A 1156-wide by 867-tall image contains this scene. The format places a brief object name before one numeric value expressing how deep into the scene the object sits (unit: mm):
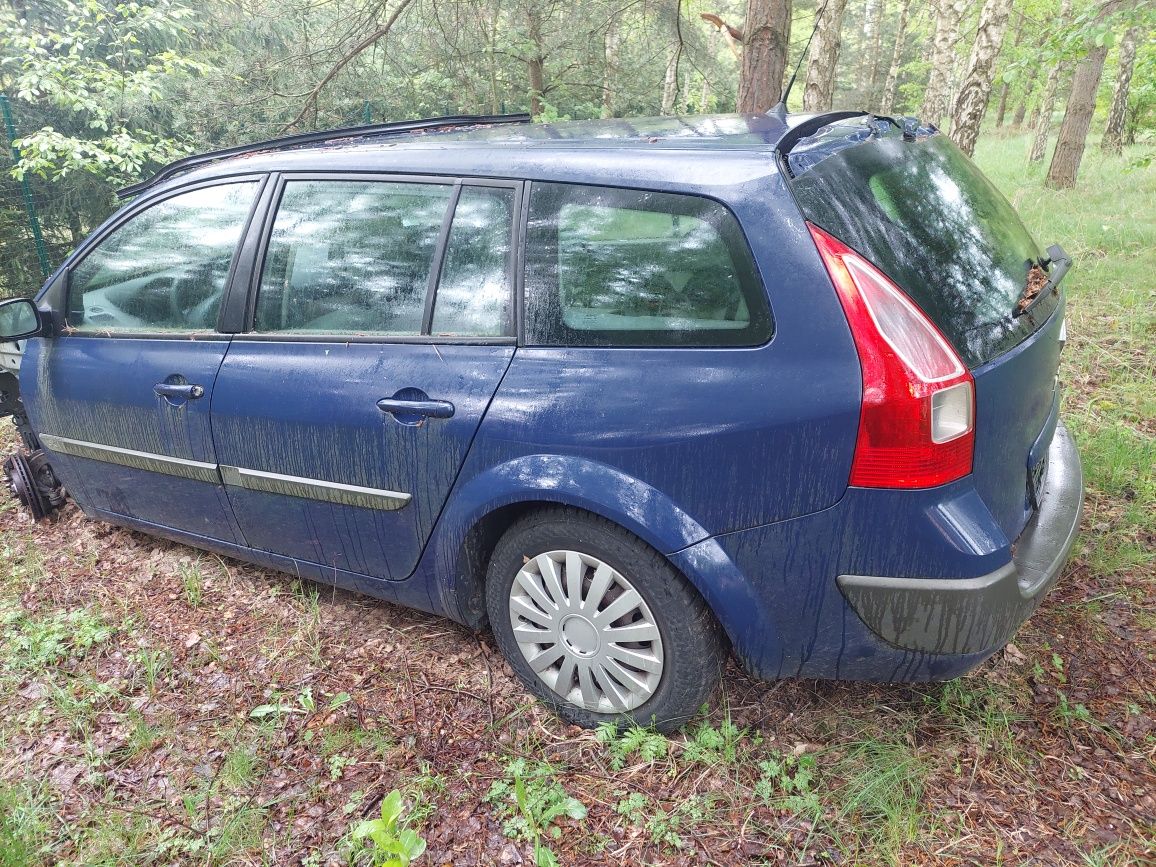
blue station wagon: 1817
